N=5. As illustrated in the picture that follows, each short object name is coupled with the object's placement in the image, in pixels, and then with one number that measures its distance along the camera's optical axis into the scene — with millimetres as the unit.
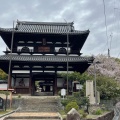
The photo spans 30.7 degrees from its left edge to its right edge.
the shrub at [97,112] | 16506
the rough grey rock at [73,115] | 9711
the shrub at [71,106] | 17188
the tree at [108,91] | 25016
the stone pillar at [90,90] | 20781
